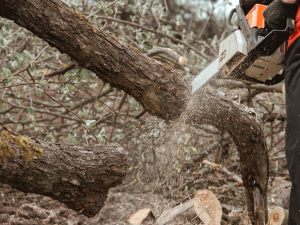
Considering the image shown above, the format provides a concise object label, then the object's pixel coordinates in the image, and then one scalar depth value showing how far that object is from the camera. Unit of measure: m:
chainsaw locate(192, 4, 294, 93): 2.10
